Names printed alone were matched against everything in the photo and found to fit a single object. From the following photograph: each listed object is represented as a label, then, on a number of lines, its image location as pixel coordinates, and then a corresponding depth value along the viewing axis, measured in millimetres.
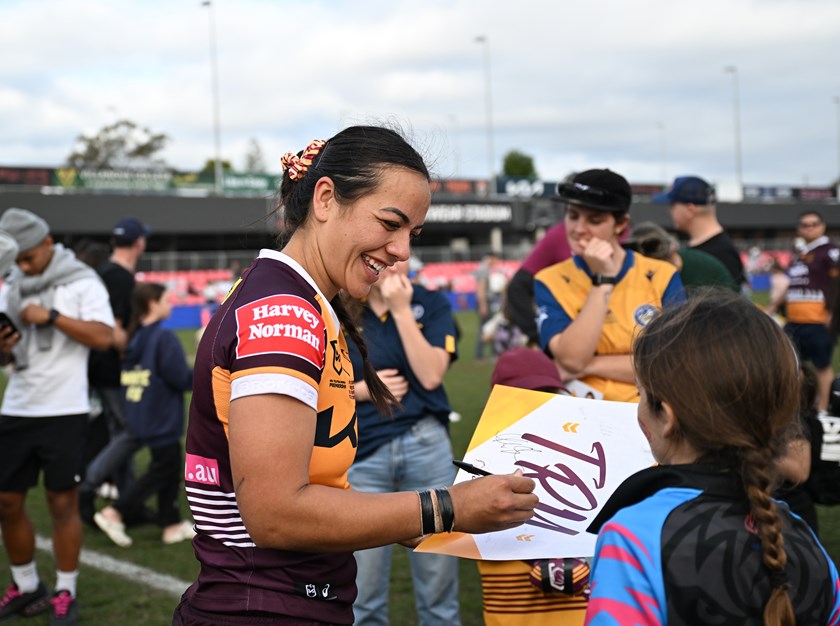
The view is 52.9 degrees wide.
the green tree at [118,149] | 54594
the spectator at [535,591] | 2670
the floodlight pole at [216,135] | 40062
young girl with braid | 1568
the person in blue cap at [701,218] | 5176
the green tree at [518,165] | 90500
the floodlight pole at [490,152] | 47188
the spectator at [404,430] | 3717
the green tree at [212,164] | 71469
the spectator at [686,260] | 4211
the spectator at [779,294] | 10274
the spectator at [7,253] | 4492
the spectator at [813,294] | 9305
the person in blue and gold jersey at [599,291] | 3377
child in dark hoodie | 6426
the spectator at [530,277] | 5766
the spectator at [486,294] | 16406
